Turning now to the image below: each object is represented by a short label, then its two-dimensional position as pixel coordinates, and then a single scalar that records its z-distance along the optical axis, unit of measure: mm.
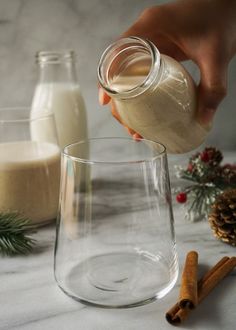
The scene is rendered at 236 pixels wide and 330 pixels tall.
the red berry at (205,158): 934
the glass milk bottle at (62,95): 931
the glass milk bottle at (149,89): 602
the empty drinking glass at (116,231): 551
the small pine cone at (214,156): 926
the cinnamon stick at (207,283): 542
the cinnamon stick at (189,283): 553
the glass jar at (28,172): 774
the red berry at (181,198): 875
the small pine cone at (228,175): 899
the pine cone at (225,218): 723
